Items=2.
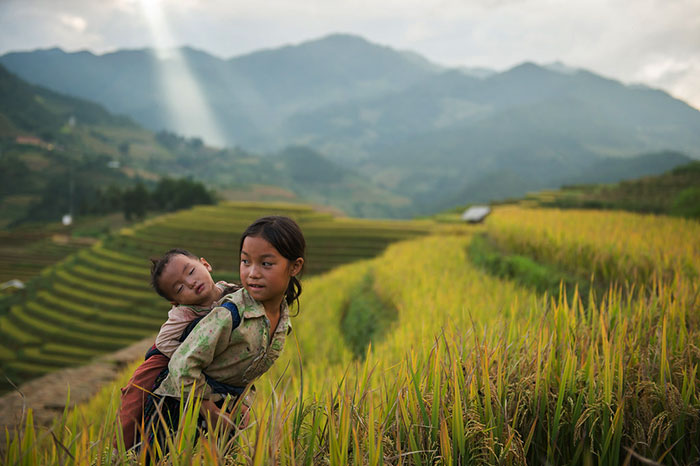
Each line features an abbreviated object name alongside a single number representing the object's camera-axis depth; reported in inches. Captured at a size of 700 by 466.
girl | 58.2
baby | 62.3
